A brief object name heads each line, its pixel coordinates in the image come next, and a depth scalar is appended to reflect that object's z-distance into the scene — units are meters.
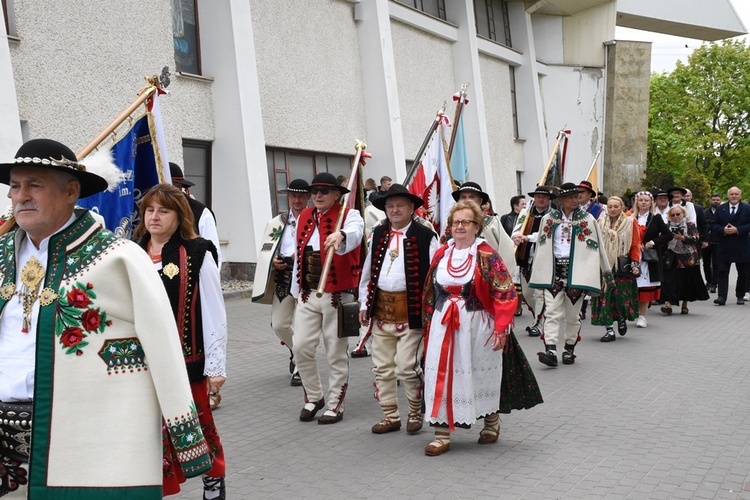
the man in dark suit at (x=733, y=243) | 16.47
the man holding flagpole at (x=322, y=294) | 7.48
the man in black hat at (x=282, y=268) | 8.45
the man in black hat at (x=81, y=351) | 3.06
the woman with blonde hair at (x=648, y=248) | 13.82
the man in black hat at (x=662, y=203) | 15.07
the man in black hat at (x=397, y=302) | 6.94
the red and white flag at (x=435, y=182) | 9.50
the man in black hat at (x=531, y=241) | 11.11
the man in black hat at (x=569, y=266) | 9.94
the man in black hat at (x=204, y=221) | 7.08
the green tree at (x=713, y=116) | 52.00
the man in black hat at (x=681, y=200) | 15.56
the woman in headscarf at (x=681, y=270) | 14.87
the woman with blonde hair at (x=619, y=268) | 11.91
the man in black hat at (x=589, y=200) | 11.35
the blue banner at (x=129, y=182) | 5.74
